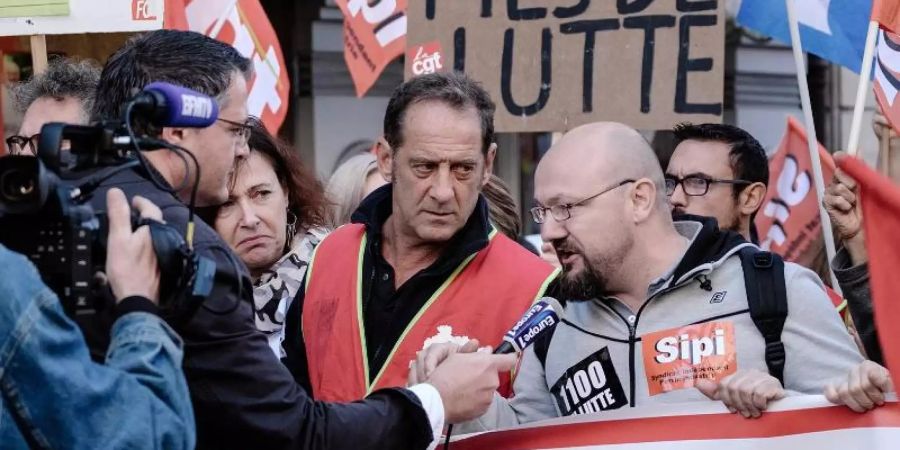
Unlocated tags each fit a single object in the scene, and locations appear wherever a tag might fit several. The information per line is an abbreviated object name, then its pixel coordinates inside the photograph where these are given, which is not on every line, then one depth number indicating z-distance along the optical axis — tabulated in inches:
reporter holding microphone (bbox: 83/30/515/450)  112.0
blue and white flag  228.2
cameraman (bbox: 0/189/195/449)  88.7
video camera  96.3
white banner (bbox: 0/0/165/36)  214.1
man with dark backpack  135.1
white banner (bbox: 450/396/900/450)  125.3
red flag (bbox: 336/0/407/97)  280.8
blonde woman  231.8
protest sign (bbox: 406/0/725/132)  213.9
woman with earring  193.9
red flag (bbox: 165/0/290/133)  251.3
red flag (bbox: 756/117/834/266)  289.0
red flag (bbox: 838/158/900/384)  121.7
